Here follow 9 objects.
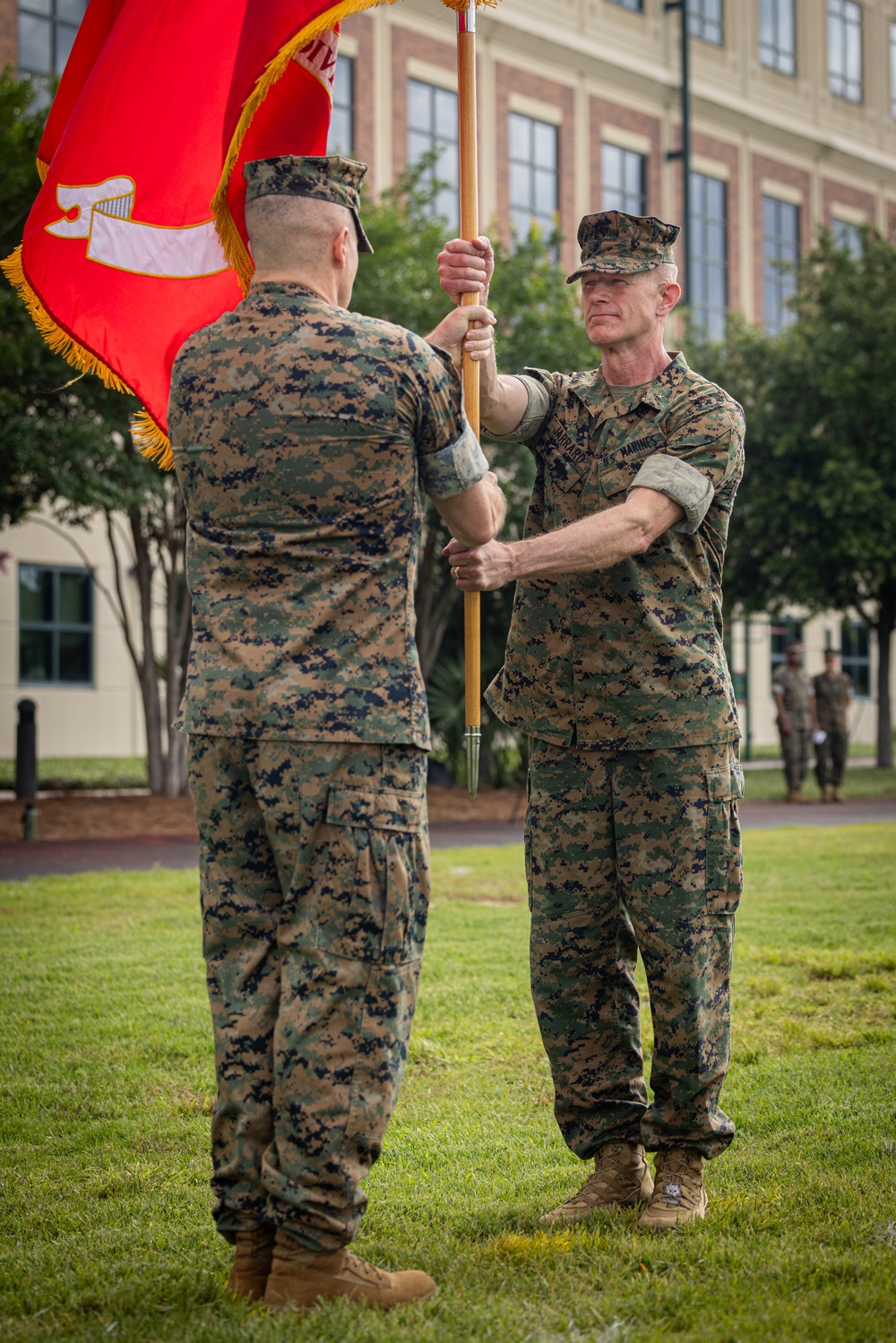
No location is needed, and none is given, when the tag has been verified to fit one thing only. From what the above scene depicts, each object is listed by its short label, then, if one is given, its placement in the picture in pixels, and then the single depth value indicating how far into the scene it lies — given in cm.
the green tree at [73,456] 1291
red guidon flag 491
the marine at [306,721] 311
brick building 2662
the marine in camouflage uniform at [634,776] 390
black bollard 1359
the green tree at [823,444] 2311
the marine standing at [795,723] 1969
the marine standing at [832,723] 1978
